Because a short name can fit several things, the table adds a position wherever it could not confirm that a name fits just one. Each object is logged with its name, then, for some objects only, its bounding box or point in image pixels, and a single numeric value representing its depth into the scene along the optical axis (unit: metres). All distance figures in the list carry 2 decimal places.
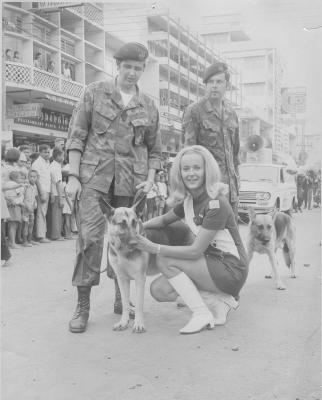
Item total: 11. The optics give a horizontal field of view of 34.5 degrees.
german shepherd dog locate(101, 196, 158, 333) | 3.26
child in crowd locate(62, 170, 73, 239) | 9.16
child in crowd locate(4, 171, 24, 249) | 7.27
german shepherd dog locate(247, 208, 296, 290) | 5.08
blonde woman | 3.45
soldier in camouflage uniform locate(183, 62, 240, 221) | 4.12
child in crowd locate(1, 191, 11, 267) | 5.96
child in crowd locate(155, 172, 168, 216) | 11.39
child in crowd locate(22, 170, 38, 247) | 7.99
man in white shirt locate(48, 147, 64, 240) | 8.80
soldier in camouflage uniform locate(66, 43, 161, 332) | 3.49
